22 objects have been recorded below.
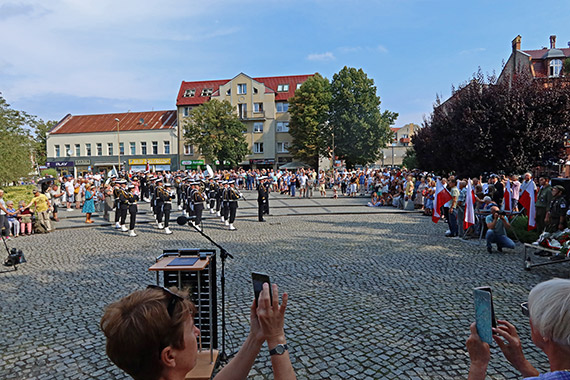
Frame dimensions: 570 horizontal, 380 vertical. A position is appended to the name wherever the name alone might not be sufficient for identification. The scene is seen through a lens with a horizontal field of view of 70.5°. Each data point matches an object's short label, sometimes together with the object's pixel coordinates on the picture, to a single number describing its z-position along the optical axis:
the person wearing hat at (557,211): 9.88
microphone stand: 4.17
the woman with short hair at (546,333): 1.64
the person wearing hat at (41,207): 14.28
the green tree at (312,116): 49.94
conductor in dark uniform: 16.59
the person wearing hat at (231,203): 14.84
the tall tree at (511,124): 18.53
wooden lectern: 4.11
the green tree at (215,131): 52.53
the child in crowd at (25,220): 14.26
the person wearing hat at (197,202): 14.59
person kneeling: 9.80
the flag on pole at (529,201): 11.66
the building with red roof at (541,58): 40.56
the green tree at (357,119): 48.34
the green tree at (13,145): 28.50
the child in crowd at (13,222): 13.81
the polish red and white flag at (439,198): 12.97
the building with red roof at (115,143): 59.72
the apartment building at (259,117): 57.44
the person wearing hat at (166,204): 14.34
